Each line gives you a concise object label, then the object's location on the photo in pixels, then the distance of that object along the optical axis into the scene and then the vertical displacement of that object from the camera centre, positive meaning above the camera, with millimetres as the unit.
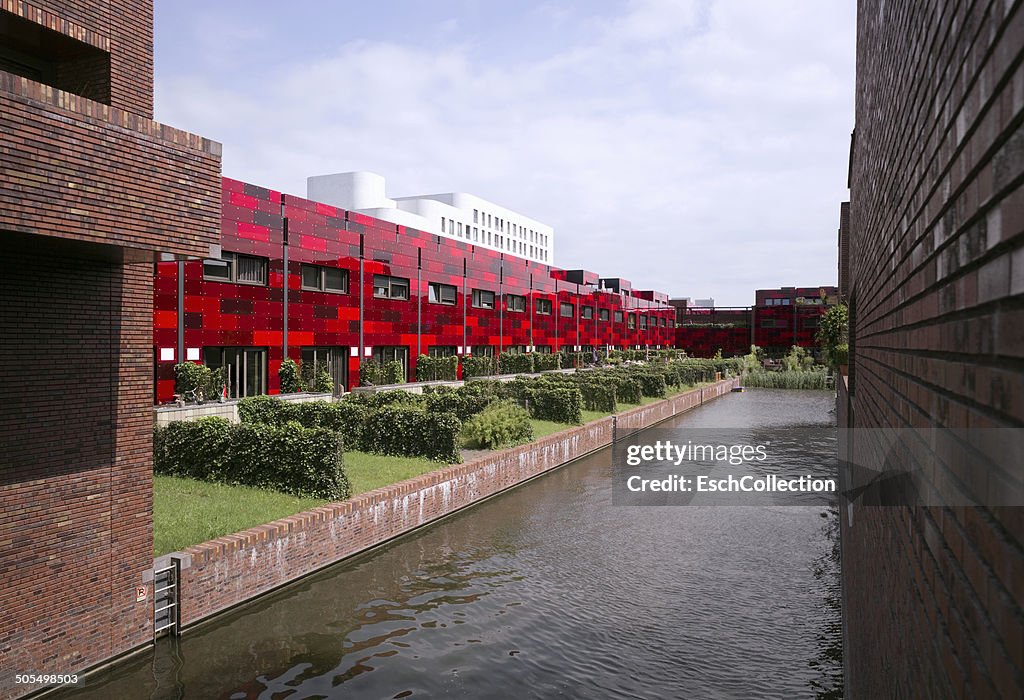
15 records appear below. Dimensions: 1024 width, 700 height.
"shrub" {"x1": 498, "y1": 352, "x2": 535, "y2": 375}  43562 -1343
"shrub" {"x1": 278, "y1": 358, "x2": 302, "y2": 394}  25281 -1367
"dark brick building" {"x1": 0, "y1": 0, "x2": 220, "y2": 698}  6555 +318
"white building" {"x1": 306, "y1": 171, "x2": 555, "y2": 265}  70812 +14922
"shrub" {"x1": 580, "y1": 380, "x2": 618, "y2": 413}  27734 -2092
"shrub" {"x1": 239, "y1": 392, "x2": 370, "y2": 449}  17000 -1882
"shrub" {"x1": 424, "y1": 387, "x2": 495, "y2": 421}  20094 -1784
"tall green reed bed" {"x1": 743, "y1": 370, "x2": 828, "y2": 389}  55219 -2780
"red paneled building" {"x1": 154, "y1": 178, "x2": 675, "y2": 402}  22984 +1811
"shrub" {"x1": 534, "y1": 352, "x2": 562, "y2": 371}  46416 -1279
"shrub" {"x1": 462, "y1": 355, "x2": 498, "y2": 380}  38500 -1343
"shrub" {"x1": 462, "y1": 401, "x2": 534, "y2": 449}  18234 -2273
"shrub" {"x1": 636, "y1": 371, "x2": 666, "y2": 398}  35812 -2133
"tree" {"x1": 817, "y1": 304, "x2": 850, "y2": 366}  37391 +985
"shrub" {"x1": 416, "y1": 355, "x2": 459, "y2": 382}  34312 -1353
